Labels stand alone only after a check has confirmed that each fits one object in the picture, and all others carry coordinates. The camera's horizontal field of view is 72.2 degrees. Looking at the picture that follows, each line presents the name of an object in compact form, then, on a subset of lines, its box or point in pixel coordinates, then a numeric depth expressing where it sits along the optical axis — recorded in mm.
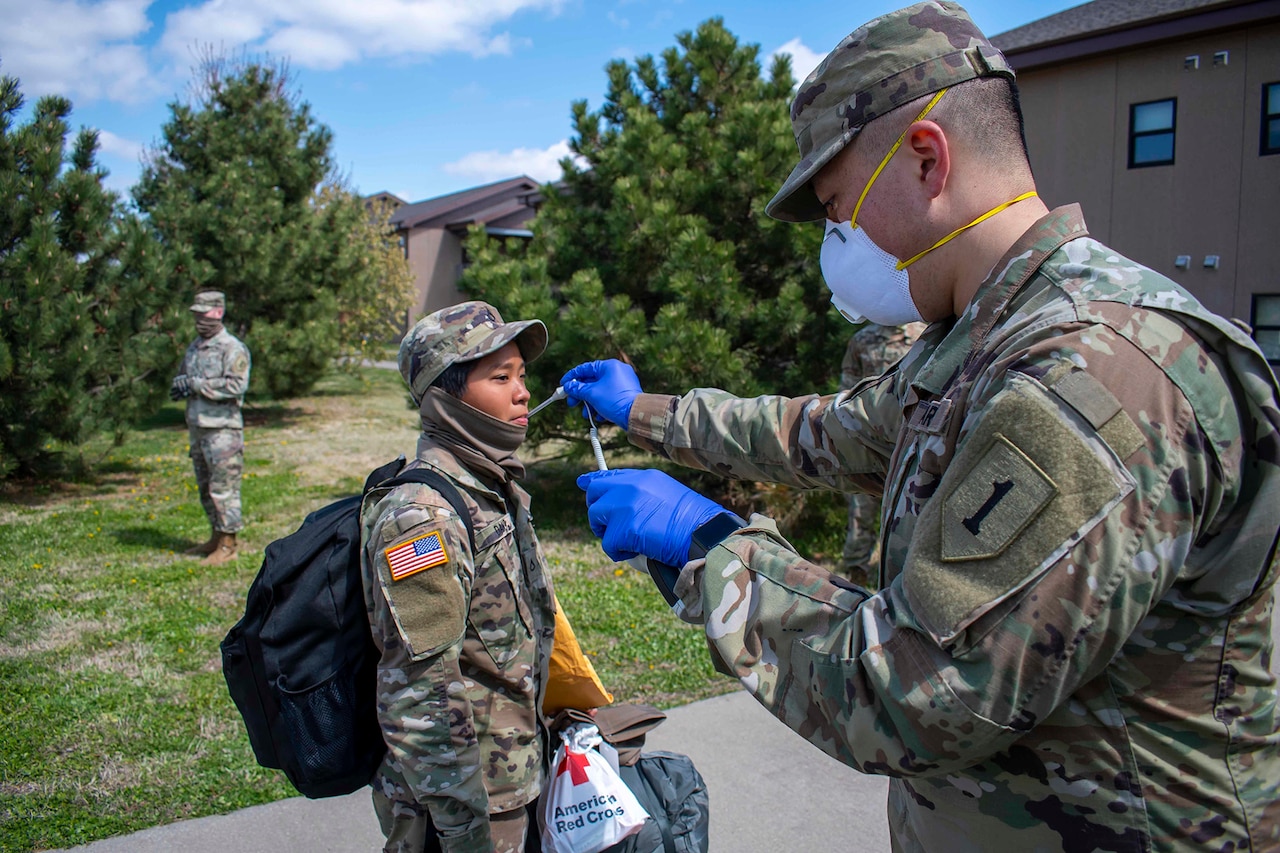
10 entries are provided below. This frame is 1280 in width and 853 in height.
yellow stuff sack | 2555
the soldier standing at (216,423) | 7332
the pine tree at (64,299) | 9211
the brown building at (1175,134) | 12609
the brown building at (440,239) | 30469
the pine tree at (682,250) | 6992
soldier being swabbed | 2064
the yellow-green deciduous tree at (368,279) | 16141
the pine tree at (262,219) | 13984
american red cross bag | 2223
